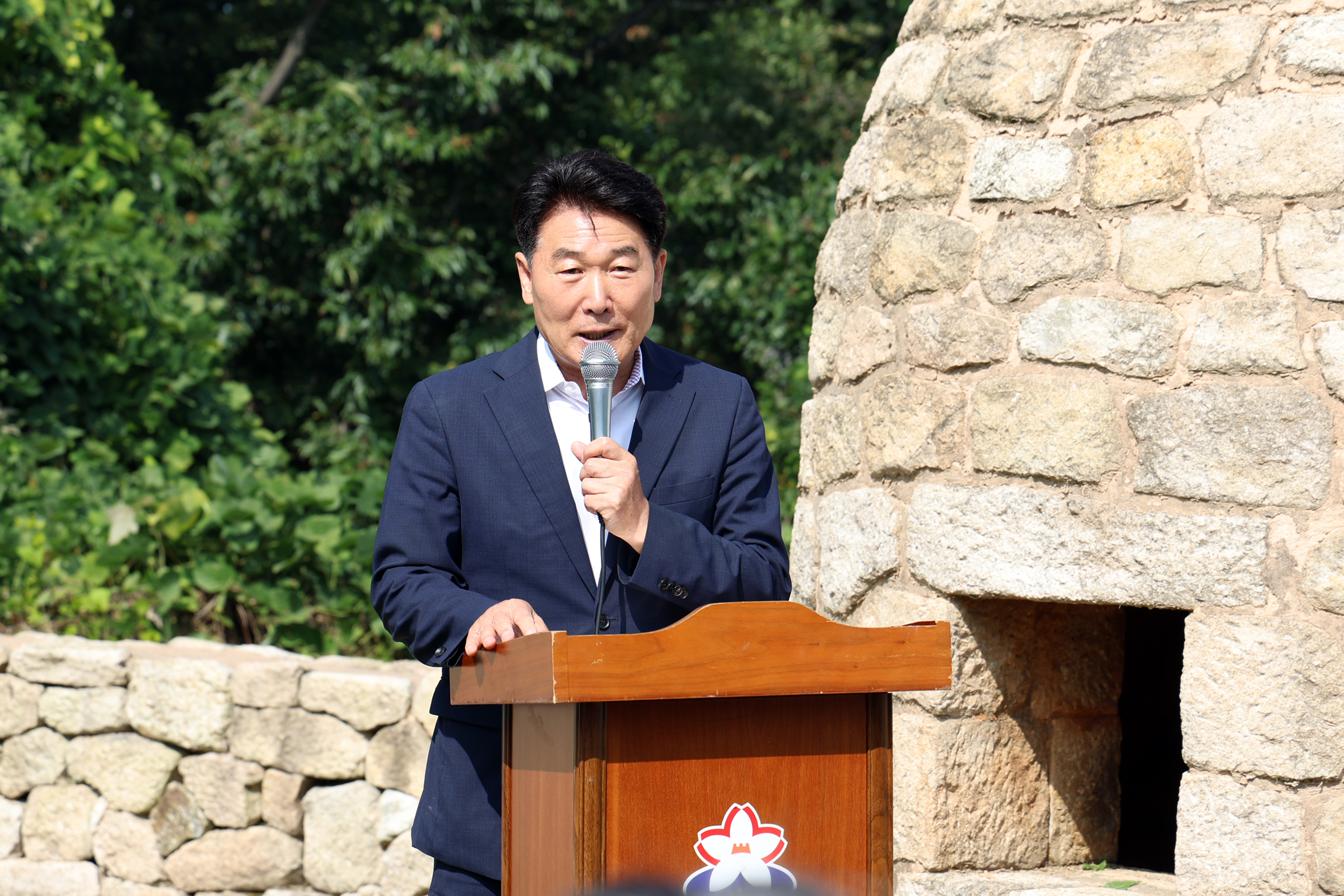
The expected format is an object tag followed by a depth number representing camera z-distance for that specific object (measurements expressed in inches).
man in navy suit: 163.5
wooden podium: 126.0
